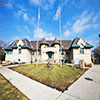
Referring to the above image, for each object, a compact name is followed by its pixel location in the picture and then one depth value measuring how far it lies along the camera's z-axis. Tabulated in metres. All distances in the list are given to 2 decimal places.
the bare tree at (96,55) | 19.43
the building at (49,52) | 16.92
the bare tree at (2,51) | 22.69
